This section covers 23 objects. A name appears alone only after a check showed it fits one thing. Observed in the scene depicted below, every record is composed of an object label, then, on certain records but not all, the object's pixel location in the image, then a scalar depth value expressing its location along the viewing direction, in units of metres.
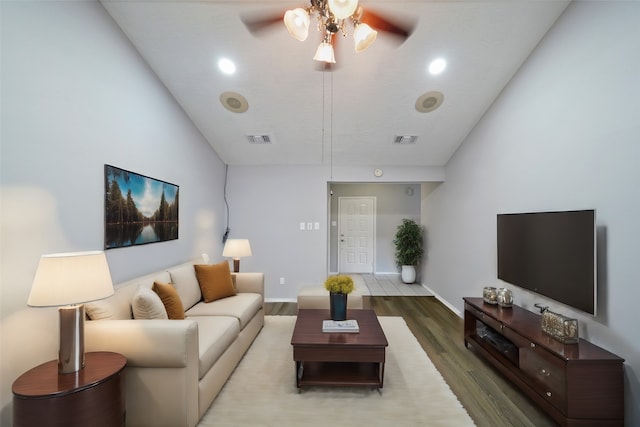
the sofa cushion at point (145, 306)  2.09
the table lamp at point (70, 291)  1.46
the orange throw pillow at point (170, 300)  2.38
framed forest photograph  2.40
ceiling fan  1.69
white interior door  7.33
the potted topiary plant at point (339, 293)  2.59
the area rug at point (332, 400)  1.95
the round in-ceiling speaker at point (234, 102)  3.36
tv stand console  1.79
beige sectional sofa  1.74
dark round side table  1.33
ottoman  3.47
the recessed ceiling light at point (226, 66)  2.89
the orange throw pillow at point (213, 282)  3.15
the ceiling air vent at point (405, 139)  4.07
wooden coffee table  2.21
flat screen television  2.04
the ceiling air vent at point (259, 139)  4.14
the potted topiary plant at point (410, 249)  6.13
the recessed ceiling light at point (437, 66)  2.88
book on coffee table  2.43
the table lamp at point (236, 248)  3.73
